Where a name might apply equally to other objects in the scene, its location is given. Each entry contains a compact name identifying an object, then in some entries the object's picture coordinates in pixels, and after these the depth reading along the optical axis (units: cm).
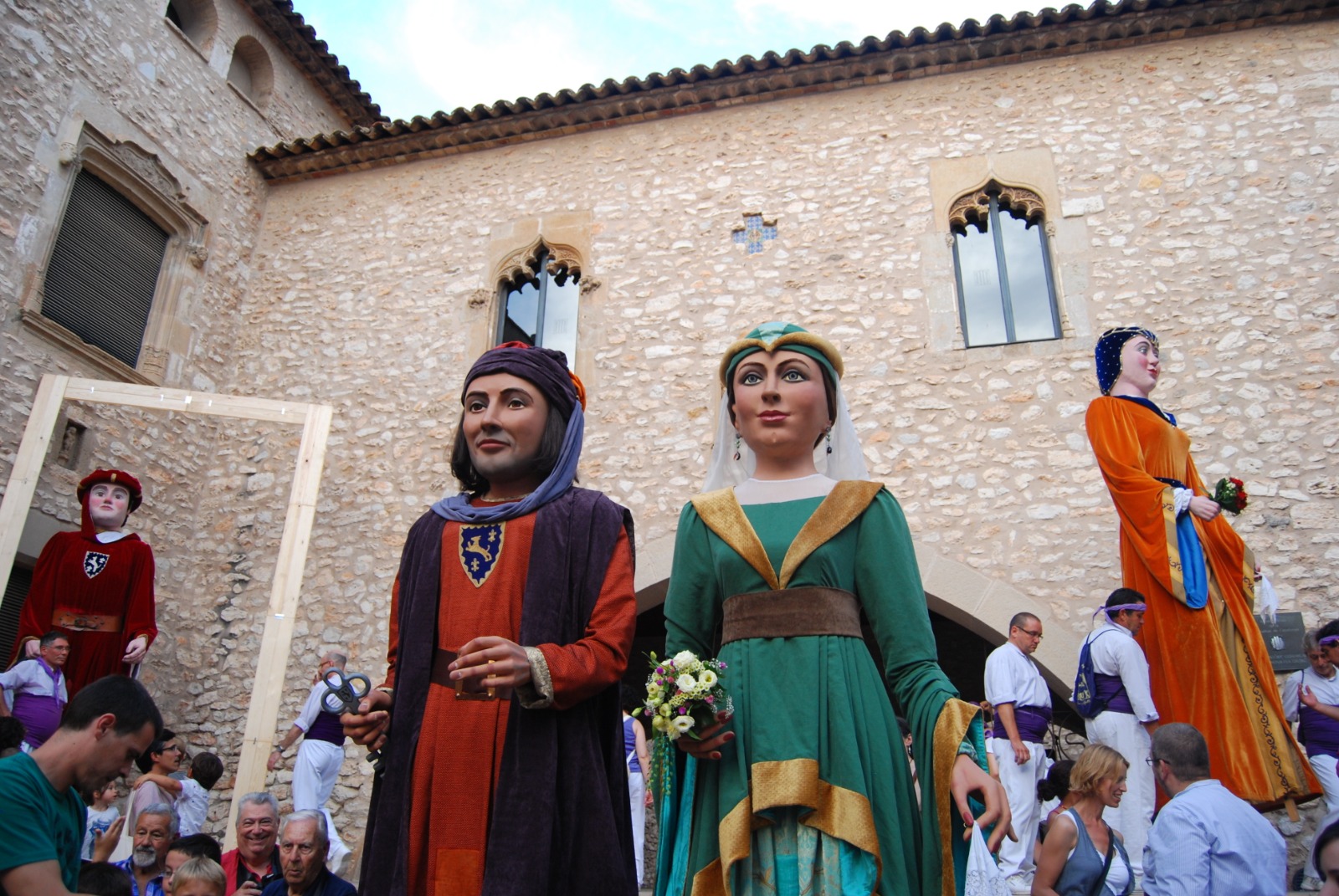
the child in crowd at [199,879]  389
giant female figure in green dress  214
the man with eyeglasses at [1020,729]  513
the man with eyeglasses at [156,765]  596
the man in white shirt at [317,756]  599
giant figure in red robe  591
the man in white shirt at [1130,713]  465
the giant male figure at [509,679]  220
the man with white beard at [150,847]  485
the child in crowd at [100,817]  542
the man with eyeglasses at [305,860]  397
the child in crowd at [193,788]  616
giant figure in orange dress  442
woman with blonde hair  371
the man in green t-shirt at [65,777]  248
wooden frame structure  573
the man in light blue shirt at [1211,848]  331
